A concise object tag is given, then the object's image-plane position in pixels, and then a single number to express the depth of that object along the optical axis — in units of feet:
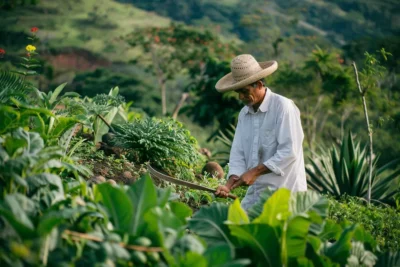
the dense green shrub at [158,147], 24.44
